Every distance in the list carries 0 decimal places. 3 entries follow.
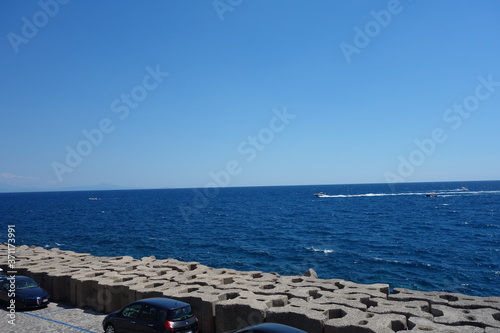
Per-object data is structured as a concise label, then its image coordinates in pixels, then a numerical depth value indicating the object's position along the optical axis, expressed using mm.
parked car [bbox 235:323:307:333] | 8500
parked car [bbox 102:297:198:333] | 10873
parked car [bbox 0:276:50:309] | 15172
